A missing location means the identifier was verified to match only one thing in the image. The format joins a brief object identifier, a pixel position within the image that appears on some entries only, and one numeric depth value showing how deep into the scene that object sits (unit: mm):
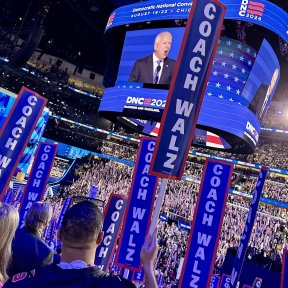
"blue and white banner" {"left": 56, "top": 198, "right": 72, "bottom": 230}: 14162
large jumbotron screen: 13414
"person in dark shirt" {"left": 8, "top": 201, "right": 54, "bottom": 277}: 2908
